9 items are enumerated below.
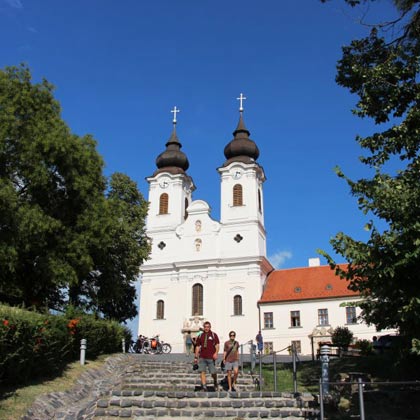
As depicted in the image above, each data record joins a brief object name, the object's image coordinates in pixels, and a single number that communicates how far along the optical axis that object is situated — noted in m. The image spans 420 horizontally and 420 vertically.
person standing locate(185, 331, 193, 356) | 38.24
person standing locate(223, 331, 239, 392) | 14.12
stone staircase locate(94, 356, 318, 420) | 11.73
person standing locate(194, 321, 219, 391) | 13.60
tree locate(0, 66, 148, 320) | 20.41
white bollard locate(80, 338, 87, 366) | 15.72
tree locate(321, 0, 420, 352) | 10.73
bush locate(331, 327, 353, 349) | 33.03
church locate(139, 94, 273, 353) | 43.50
